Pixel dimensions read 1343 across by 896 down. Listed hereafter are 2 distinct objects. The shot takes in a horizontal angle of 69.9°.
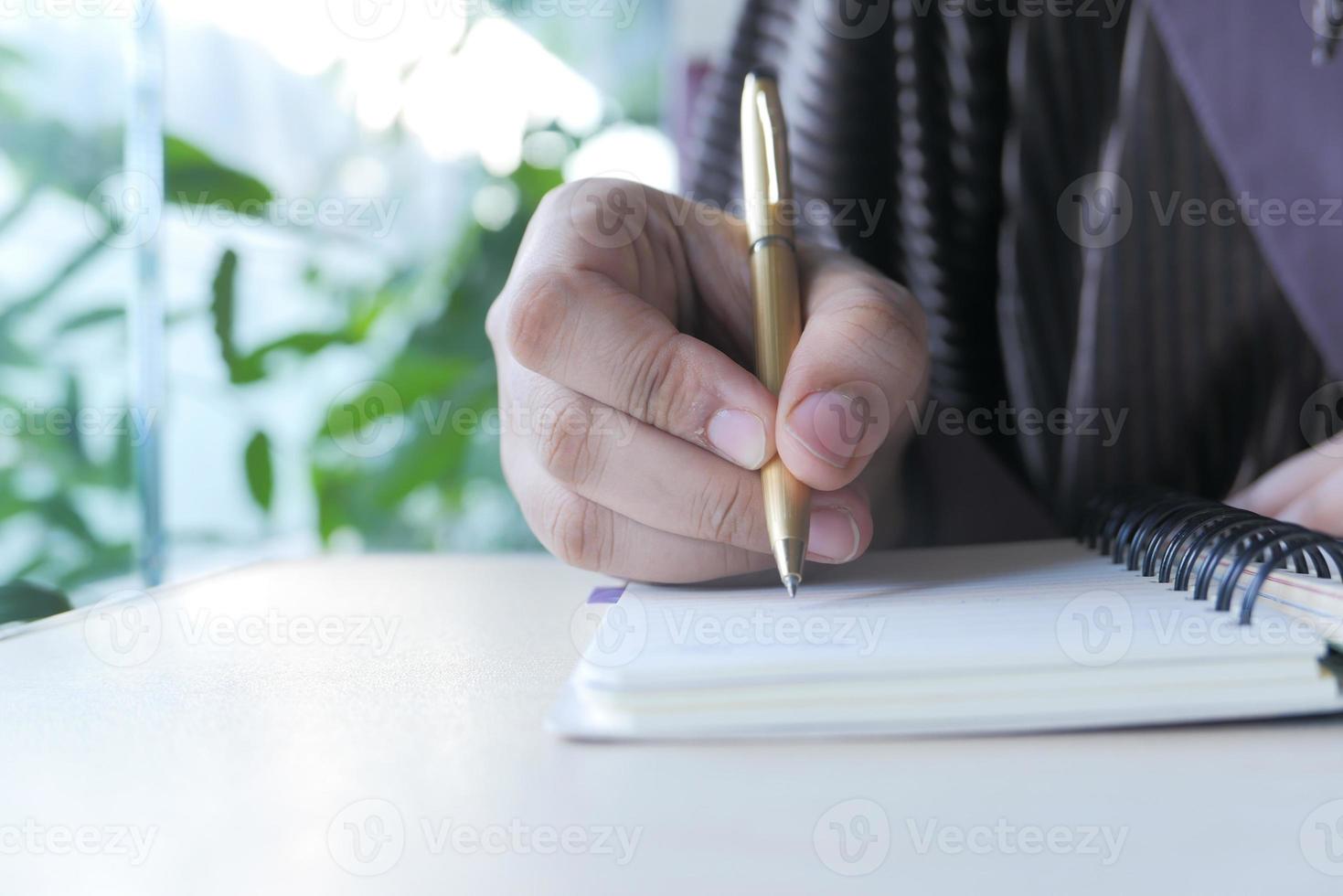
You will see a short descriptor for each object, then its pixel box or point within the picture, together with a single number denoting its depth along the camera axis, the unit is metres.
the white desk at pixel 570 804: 0.21
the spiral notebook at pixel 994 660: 0.28
